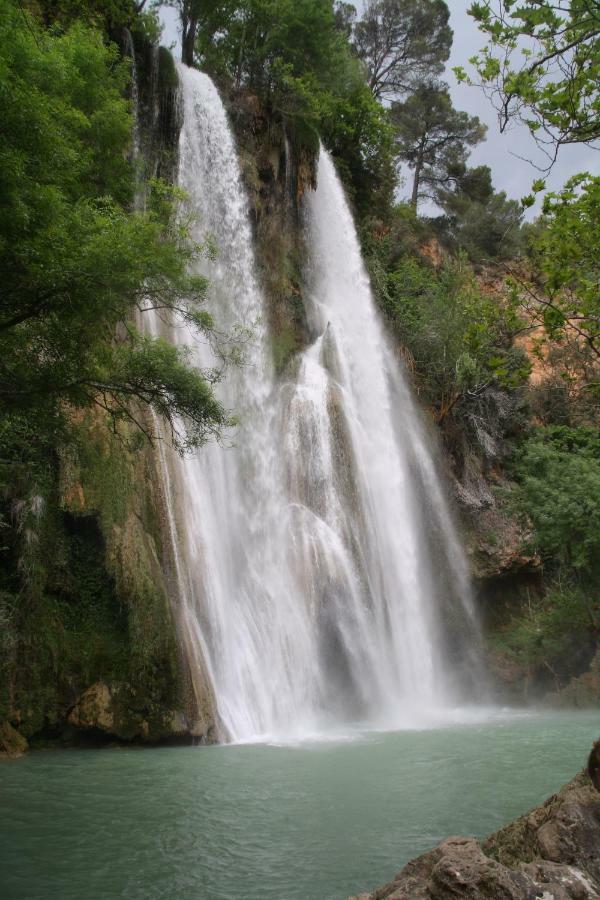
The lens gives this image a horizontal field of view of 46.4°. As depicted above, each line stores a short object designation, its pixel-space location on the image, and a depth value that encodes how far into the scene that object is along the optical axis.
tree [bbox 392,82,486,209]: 33.47
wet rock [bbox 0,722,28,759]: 9.44
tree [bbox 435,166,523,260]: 30.81
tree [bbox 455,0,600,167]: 5.02
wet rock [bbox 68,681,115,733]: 10.15
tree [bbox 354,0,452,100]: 33.28
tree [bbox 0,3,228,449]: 5.27
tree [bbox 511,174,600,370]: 6.22
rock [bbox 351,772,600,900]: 3.15
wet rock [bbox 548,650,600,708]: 15.97
